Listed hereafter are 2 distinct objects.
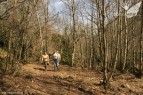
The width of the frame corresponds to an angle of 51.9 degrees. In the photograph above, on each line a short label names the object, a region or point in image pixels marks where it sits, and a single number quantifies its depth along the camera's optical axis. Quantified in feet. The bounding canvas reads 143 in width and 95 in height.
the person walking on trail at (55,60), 39.71
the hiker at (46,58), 39.89
